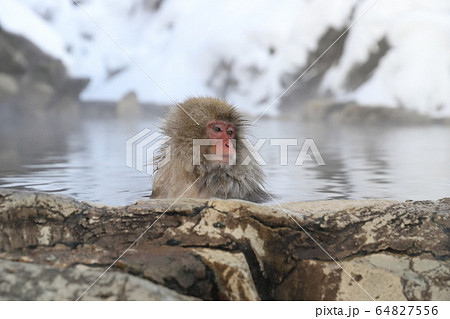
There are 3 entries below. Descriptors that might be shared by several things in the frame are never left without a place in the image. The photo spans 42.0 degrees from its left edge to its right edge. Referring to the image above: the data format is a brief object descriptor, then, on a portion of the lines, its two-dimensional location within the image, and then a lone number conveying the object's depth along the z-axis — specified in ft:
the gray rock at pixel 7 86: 21.53
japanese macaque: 10.21
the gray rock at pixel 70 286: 5.54
